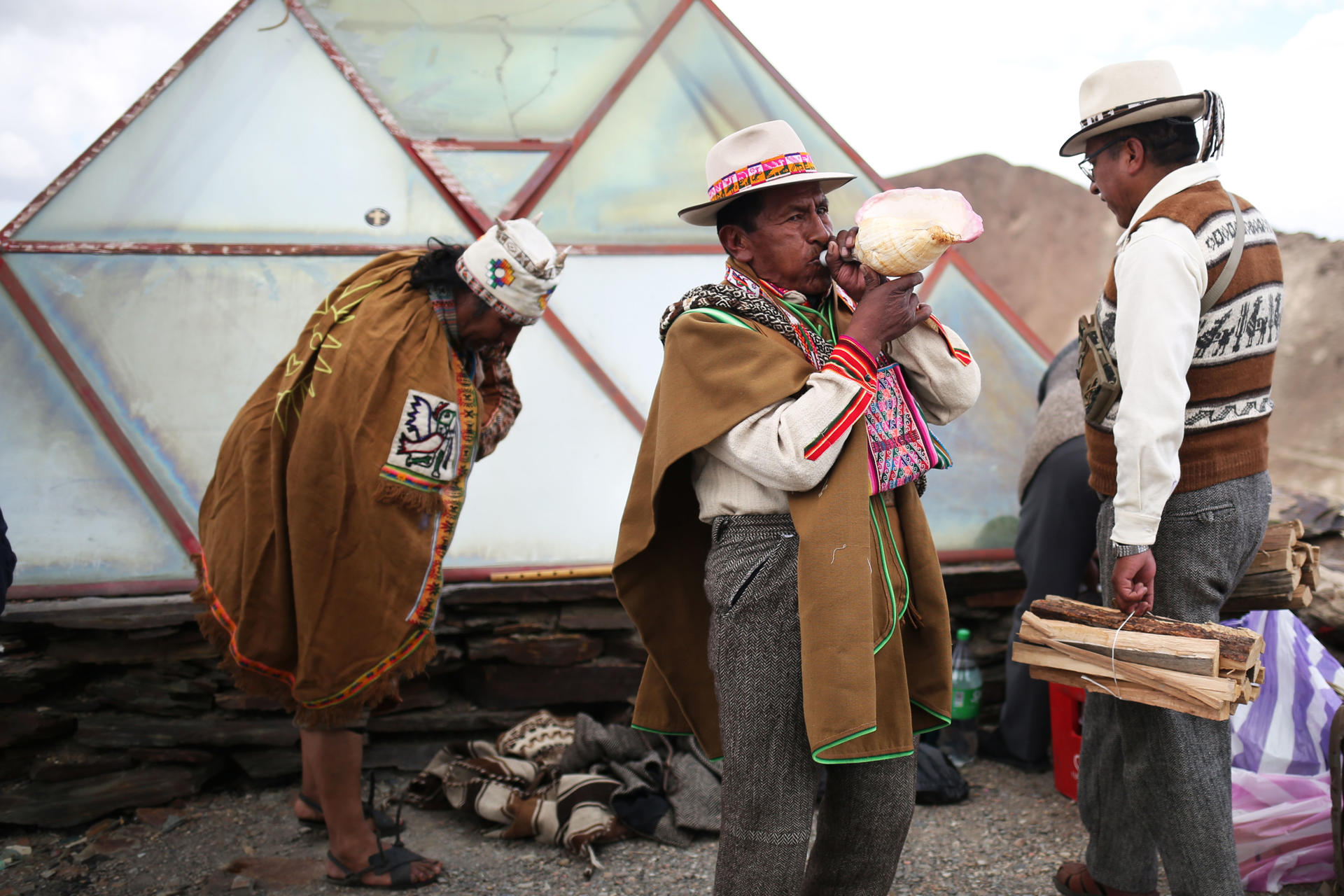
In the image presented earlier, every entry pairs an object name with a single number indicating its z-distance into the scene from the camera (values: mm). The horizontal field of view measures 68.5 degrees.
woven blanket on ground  3137
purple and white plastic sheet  2682
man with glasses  2061
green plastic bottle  3705
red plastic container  3322
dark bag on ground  3355
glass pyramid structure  3631
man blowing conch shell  1677
